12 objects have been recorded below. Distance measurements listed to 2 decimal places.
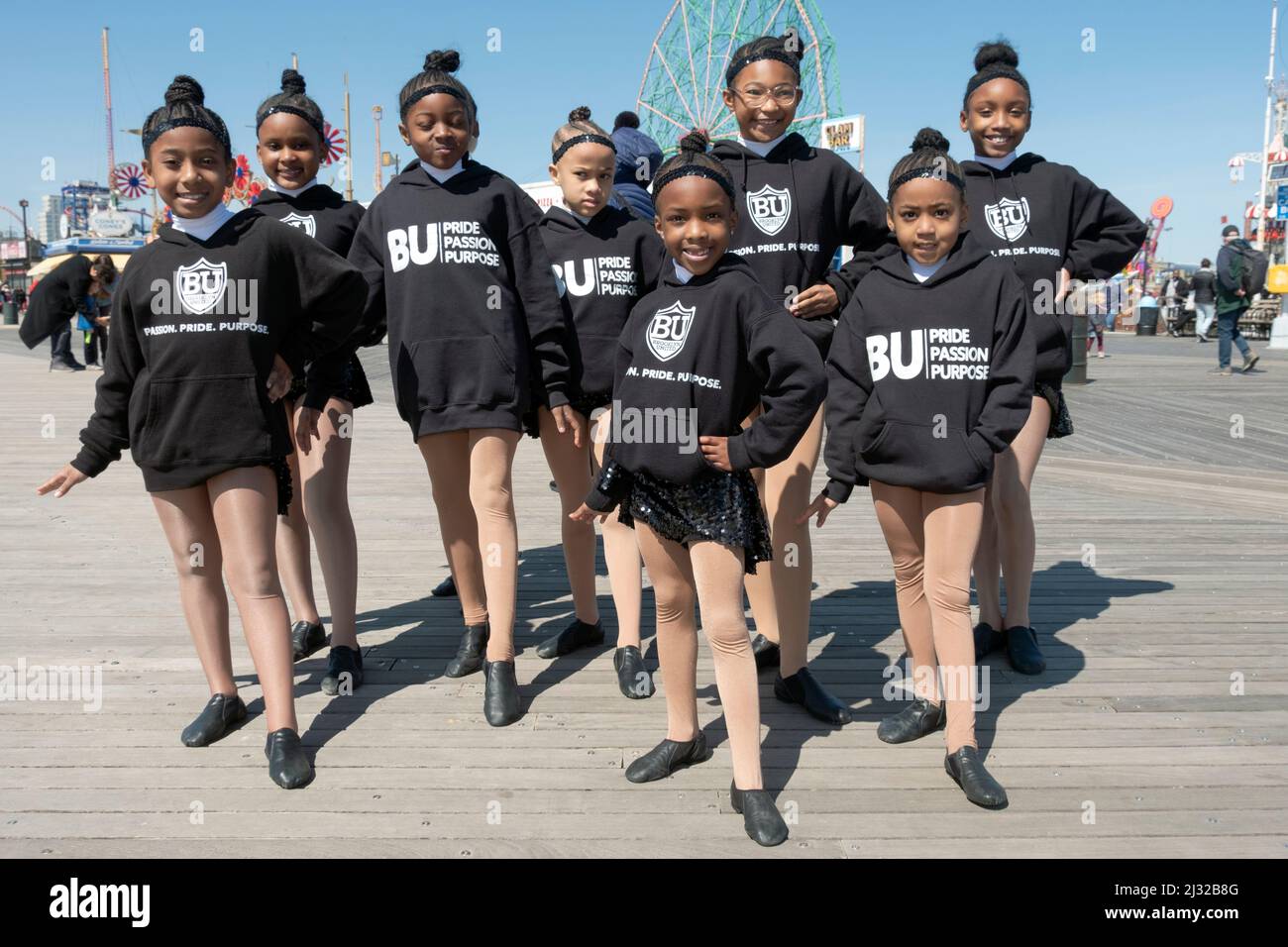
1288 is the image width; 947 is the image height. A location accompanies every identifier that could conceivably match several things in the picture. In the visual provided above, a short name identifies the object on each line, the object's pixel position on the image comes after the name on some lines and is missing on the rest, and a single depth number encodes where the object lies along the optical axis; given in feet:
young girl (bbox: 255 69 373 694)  12.92
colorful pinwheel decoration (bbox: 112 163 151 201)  128.26
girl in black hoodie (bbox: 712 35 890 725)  11.64
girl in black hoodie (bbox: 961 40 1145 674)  12.84
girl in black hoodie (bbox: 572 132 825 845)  9.24
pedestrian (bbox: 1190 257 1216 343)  70.73
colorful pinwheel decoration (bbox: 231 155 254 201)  100.17
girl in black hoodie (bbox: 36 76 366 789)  10.24
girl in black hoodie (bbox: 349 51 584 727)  12.03
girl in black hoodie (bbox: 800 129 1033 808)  10.03
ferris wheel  133.08
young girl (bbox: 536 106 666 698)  12.99
